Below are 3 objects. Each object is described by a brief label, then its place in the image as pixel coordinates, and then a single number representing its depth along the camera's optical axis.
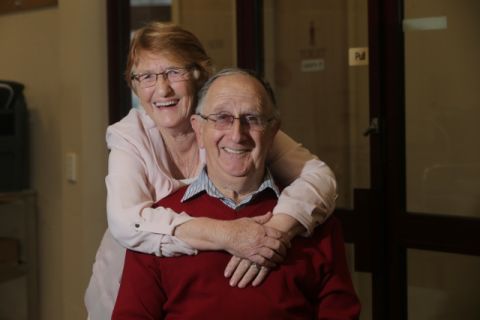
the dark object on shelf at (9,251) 3.11
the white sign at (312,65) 2.63
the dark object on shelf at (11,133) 3.08
